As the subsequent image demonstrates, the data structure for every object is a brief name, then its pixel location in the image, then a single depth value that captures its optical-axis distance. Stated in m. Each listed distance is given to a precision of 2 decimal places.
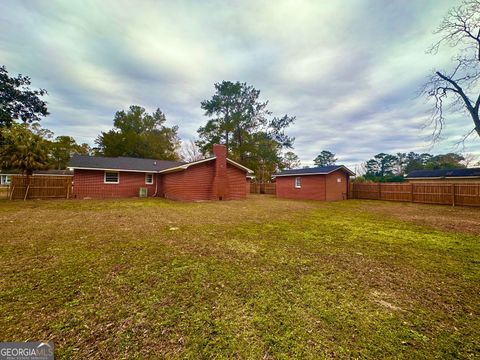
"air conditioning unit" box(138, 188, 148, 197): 18.17
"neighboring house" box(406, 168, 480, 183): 21.84
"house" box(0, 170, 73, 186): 33.79
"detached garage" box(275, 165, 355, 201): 18.67
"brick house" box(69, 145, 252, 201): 15.70
